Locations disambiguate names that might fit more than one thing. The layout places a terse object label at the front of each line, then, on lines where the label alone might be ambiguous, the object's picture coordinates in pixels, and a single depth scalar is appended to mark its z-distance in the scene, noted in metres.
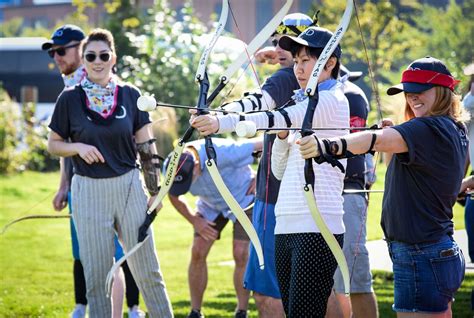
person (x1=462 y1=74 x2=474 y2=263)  9.16
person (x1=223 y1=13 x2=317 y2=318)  7.65
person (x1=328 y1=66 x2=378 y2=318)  8.33
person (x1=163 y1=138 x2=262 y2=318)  10.33
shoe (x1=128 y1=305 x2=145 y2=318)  9.90
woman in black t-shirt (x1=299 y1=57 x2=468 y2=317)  6.32
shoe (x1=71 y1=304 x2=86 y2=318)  9.95
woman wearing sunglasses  8.44
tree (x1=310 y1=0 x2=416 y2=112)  29.16
